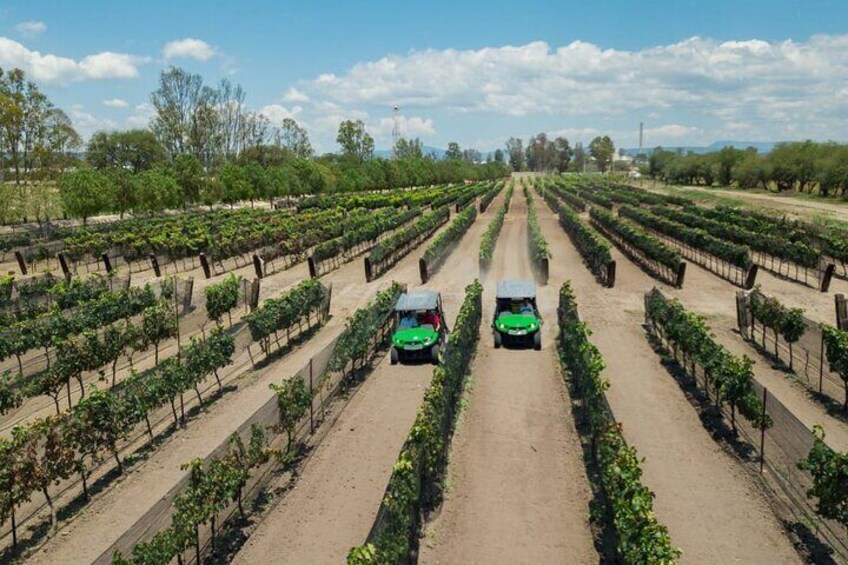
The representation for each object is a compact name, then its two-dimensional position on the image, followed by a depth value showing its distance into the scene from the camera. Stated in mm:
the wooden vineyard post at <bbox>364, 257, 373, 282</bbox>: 34750
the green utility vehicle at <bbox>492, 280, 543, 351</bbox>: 20969
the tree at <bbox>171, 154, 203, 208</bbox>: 77750
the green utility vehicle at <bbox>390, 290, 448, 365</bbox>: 19562
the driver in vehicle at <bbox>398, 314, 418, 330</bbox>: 20219
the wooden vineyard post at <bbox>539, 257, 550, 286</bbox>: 32344
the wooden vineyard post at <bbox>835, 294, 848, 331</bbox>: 21516
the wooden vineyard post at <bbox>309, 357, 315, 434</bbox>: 15695
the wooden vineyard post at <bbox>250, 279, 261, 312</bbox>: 27877
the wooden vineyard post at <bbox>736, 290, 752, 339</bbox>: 23078
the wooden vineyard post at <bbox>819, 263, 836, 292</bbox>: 28984
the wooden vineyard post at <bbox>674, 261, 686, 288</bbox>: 30844
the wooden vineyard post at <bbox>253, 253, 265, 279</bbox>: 35500
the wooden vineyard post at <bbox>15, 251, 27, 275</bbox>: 40062
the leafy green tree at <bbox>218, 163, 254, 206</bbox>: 78438
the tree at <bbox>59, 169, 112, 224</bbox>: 55750
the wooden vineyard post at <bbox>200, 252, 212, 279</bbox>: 36219
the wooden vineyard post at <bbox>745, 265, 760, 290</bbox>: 29656
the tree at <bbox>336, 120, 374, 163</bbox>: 148250
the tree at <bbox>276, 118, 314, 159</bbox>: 154950
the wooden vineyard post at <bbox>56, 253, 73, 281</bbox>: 38094
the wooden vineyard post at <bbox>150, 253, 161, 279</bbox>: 36531
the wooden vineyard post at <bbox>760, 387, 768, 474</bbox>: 13062
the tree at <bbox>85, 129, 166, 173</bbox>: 98812
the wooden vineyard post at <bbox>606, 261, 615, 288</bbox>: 31734
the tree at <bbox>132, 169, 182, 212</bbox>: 67000
